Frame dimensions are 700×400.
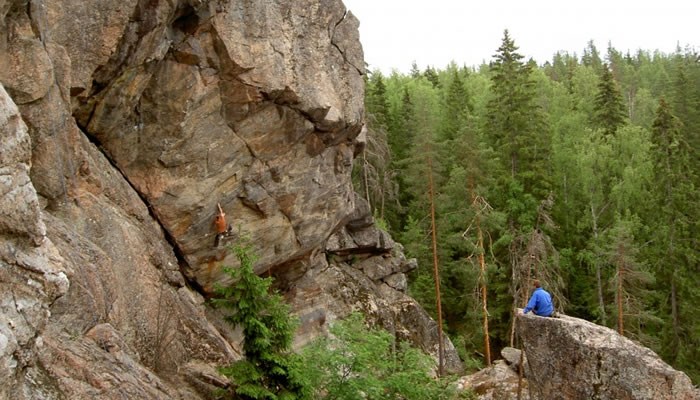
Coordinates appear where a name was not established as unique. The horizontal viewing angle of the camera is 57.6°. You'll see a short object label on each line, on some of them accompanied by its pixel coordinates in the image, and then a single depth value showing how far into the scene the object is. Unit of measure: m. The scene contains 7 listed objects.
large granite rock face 8.01
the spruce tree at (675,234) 27.50
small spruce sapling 11.38
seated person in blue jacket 14.45
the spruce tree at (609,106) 41.41
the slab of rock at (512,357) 19.03
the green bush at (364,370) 13.12
